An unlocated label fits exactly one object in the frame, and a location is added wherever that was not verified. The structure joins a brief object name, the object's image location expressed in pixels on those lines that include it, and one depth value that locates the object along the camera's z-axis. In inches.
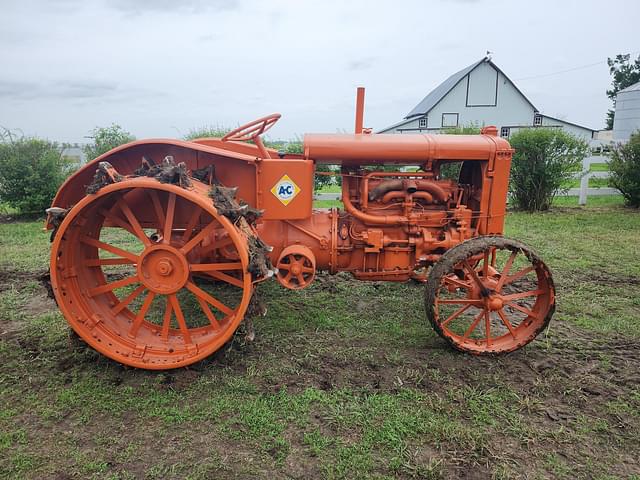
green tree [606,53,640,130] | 1327.5
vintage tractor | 117.5
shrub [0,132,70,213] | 348.2
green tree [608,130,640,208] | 373.1
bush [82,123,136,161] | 394.3
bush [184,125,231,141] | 416.8
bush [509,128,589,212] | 366.9
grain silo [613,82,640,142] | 902.4
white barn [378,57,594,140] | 1068.5
